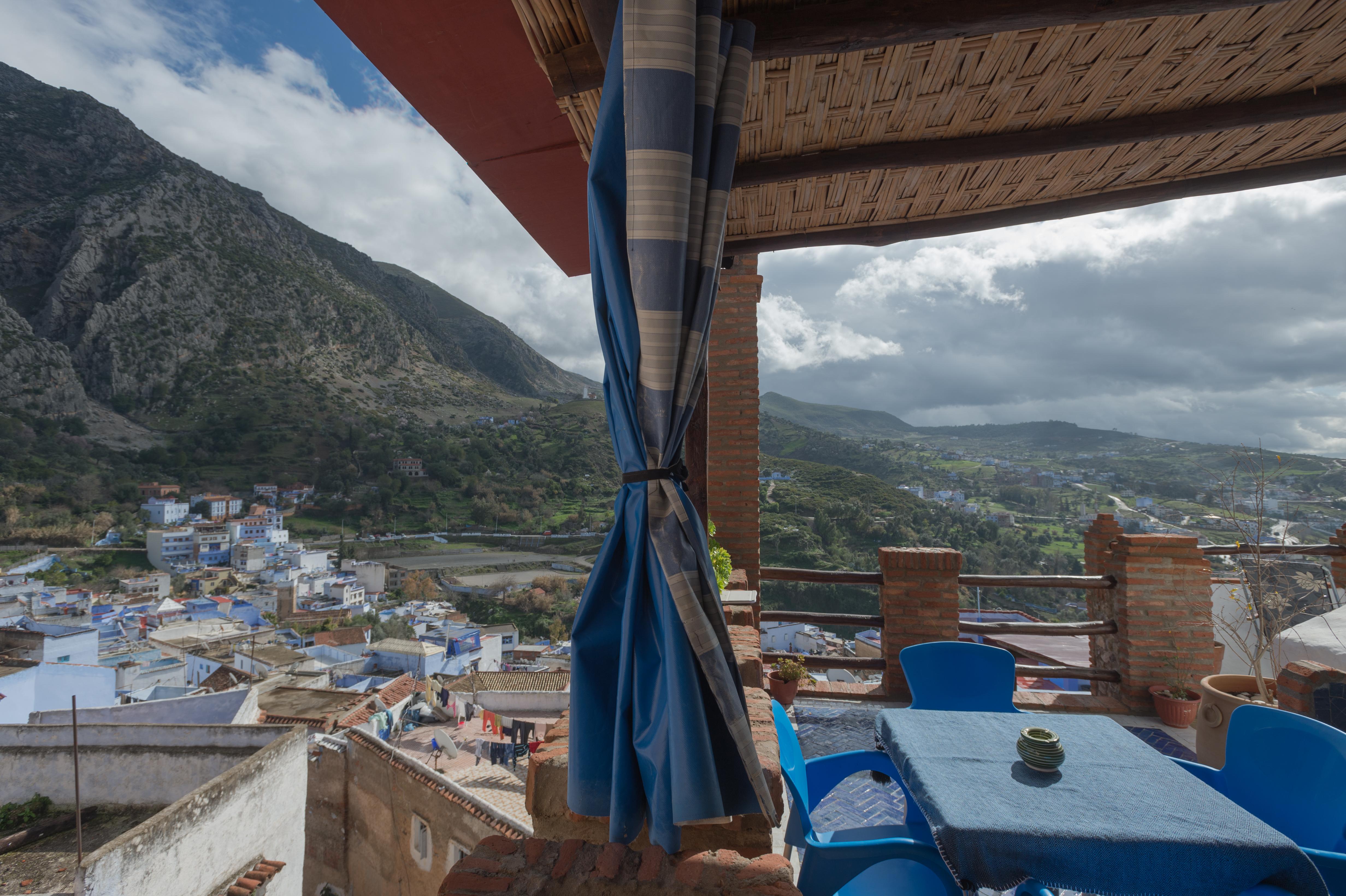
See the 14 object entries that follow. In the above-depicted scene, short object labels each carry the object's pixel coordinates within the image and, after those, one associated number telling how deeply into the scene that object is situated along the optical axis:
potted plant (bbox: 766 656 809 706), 3.45
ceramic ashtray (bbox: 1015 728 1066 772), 1.48
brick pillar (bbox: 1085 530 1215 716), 3.44
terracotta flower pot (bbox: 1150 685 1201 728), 3.21
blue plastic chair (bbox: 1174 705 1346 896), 1.48
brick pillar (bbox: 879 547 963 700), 3.51
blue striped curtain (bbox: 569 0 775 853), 0.97
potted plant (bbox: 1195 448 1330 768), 2.57
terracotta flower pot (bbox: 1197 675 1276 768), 2.51
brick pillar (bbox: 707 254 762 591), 3.88
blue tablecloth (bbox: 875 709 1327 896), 1.16
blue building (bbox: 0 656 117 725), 13.48
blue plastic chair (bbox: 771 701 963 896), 1.43
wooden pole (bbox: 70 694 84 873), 9.41
